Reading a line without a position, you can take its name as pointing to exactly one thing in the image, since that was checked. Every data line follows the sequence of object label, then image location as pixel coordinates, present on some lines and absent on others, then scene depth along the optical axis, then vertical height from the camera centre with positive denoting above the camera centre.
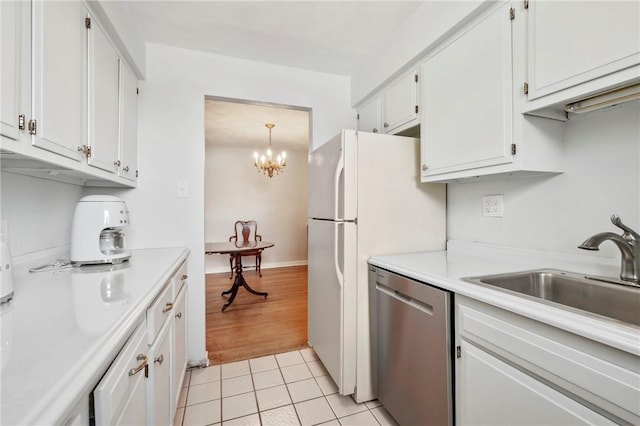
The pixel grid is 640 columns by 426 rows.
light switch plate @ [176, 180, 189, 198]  2.07 +0.19
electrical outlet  1.58 +0.05
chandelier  4.28 +0.80
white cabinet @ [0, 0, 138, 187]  0.83 +0.46
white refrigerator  1.65 -0.06
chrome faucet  1.00 -0.11
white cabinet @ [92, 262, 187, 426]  0.64 -0.49
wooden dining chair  4.71 -0.40
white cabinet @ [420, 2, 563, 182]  1.21 +0.51
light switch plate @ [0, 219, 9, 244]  0.95 -0.05
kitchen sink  0.98 -0.30
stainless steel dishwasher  1.14 -0.63
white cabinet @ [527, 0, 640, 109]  0.88 +0.59
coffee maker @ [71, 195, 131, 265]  1.33 -0.08
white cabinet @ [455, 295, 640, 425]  0.66 -0.45
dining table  3.22 -0.42
